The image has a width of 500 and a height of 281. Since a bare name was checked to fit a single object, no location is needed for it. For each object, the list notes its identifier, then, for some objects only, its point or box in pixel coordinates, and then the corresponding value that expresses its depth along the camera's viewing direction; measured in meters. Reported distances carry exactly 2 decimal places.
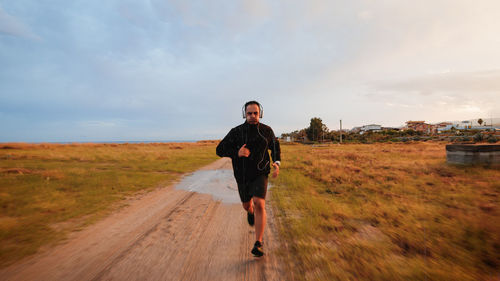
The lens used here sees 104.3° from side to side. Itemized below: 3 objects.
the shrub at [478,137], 19.94
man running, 2.90
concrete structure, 9.51
